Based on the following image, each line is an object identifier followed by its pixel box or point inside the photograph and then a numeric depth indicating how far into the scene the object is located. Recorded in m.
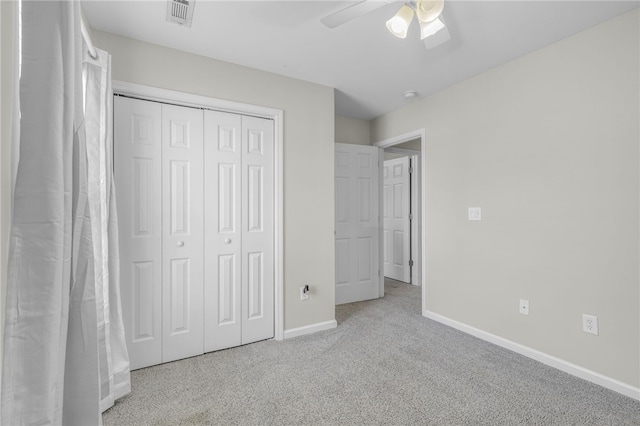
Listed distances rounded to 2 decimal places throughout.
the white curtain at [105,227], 1.78
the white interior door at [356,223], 3.88
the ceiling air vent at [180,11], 1.83
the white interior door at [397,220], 4.88
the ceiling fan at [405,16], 1.53
